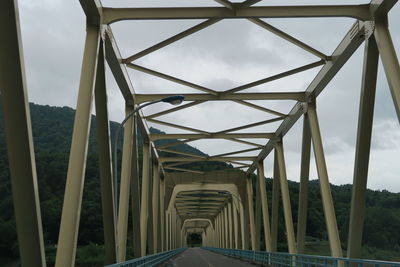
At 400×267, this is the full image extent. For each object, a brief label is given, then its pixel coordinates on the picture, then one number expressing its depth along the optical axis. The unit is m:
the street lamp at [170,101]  16.16
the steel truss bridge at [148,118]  8.60
